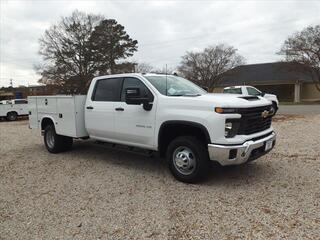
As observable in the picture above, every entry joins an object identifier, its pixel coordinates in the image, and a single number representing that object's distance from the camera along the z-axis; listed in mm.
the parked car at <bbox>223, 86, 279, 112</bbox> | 13943
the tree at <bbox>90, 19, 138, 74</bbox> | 30247
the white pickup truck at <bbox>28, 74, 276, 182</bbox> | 3616
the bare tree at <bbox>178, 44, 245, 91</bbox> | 34721
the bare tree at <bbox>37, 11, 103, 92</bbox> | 29153
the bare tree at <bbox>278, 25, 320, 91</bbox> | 26121
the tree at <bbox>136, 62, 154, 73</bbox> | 33095
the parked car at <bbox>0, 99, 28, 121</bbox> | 17348
